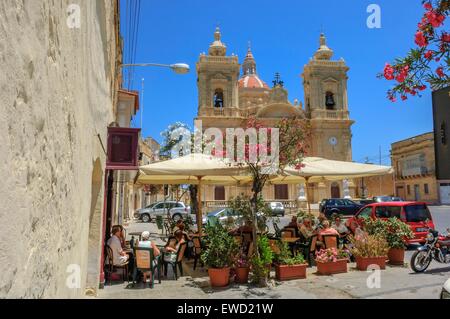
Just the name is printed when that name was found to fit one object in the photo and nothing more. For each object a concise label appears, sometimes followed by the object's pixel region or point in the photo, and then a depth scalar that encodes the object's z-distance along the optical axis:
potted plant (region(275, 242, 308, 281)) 7.05
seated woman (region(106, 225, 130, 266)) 7.12
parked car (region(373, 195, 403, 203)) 27.06
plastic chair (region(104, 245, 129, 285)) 7.16
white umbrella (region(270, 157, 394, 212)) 8.81
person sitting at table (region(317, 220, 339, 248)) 8.55
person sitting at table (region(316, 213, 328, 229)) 9.21
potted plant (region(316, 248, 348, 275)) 7.55
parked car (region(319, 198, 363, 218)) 25.86
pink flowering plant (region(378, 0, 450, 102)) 2.66
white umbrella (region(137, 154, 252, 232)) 7.53
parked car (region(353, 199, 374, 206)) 27.56
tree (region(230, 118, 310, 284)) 6.80
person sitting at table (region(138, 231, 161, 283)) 6.93
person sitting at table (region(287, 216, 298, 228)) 10.15
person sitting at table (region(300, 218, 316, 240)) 8.76
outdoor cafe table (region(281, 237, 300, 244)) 8.77
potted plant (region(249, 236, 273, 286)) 6.58
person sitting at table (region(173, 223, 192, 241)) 8.68
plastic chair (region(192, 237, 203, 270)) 8.60
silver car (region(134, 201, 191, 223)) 26.42
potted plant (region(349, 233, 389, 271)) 7.87
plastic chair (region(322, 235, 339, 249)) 8.49
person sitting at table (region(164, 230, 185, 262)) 7.70
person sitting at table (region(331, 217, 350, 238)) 9.90
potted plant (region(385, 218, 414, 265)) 8.38
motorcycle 7.64
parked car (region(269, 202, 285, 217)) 29.04
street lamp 11.82
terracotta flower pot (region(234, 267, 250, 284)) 6.84
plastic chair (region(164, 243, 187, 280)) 7.59
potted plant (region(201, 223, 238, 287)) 6.58
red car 11.04
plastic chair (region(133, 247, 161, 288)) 6.73
